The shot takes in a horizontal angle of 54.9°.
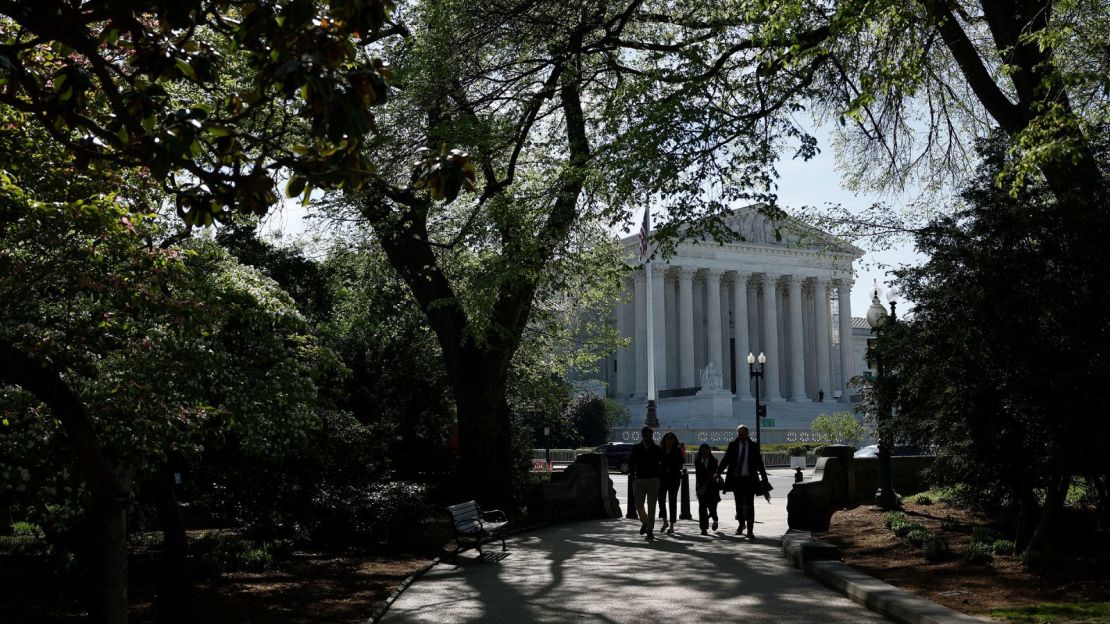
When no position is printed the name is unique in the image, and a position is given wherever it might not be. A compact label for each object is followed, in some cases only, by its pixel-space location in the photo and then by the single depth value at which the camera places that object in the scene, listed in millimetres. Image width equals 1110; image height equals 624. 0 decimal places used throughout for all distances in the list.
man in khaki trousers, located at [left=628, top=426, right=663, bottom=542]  16656
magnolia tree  7152
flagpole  60969
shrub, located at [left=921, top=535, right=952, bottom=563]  12633
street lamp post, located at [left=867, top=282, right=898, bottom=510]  17188
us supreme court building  84562
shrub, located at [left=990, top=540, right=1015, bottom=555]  12836
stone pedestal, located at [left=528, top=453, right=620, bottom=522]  20641
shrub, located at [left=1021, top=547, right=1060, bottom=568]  11609
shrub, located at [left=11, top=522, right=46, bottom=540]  17156
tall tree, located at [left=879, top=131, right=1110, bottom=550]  11422
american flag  37062
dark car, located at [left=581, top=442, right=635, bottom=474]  49938
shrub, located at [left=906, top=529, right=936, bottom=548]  13906
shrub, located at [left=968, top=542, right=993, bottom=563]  12281
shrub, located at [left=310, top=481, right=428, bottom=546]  15805
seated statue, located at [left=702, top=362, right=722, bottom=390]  77125
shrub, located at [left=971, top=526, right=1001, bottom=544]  13742
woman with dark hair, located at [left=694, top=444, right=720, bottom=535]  17656
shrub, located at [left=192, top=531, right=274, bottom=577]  13320
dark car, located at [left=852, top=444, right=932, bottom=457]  33962
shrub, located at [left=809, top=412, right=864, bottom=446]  51156
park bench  14305
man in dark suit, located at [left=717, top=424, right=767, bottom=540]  17156
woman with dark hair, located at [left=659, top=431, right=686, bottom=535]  17844
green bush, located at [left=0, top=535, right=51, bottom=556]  12570
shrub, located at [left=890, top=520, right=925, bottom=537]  15191
